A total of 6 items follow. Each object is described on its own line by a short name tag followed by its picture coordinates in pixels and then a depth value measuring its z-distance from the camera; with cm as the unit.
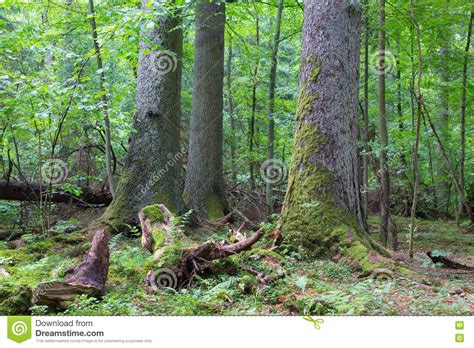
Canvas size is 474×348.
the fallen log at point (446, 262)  689
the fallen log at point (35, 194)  972
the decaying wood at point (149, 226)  579
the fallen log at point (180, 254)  467
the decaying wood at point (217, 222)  877
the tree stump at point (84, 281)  394
